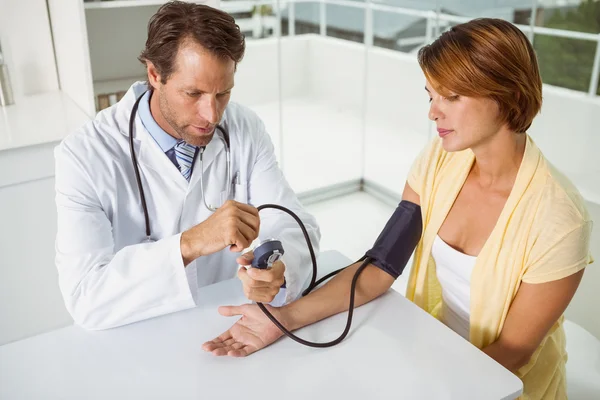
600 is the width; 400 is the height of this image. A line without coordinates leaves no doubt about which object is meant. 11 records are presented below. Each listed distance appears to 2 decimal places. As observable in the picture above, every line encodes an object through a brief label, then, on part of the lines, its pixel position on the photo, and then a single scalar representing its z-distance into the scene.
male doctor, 1.15
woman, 1.18
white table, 0.97
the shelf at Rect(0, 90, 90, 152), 1.83
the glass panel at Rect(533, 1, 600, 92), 2.82
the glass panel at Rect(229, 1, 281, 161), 3.76
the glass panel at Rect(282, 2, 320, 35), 4.14
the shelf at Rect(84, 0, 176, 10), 1.89
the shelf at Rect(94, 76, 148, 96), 2.26
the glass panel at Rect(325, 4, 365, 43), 4.02
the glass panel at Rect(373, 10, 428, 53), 3.83
